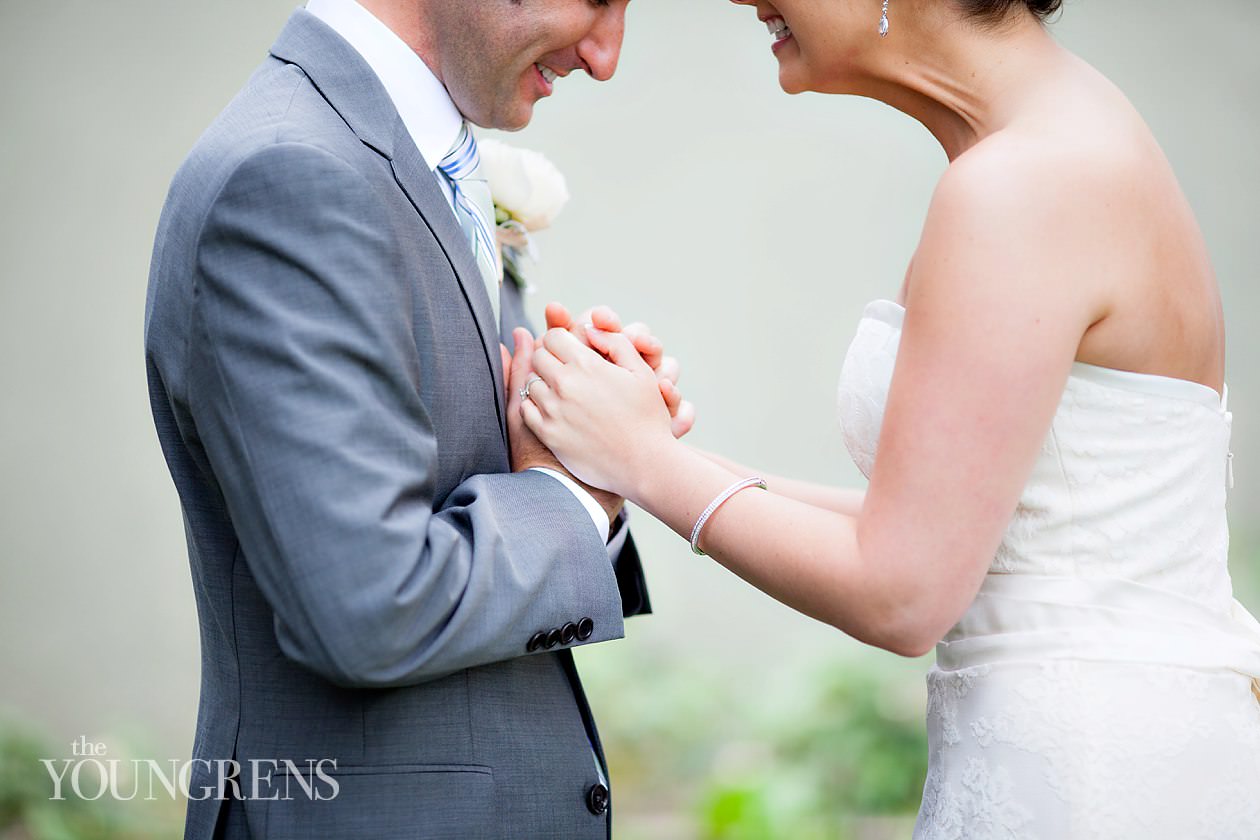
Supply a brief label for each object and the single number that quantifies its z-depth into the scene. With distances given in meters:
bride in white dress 2.50
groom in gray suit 2.44
